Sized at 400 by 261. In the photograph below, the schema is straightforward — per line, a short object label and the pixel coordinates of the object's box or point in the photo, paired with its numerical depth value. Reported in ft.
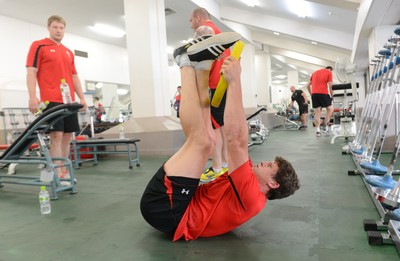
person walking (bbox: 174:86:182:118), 31.08
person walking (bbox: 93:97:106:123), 26.17
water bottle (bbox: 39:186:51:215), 7.25
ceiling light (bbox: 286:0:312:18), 23.25
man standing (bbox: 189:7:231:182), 8.27
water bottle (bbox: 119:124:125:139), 16.73
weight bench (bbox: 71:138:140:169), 13.80
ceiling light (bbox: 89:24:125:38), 29.01
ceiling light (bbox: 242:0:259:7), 25.85
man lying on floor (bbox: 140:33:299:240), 4.87
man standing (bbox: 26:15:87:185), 9.12
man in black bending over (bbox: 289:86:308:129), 31.30
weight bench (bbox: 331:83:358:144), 16.17
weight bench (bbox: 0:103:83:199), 8.04
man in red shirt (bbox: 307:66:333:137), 20.94
